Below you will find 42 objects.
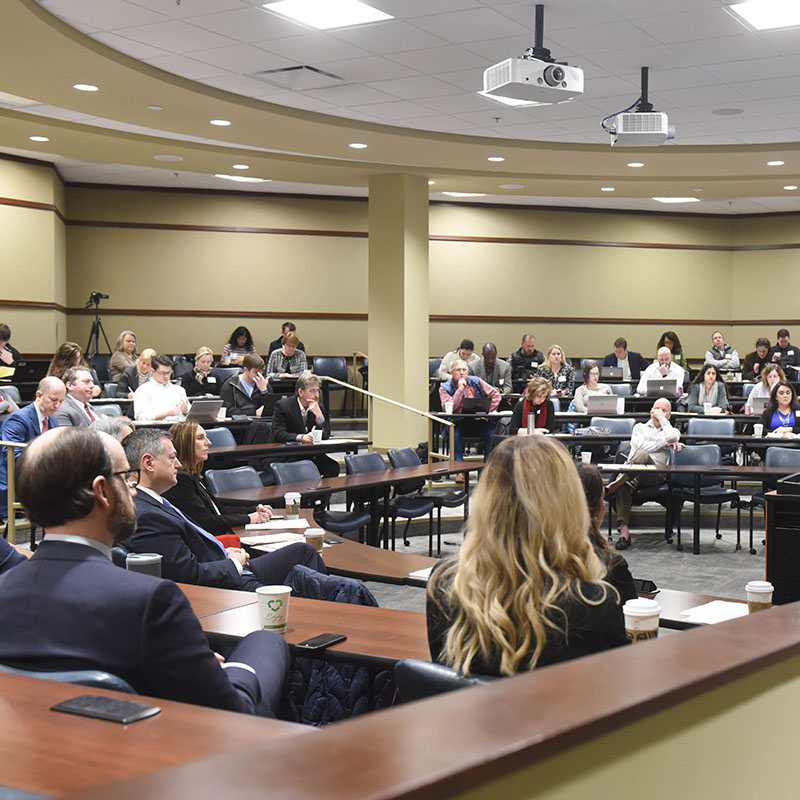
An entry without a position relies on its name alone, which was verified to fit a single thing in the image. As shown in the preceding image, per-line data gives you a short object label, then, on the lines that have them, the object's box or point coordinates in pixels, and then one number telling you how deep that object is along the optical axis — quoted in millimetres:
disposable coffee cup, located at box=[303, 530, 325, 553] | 4449
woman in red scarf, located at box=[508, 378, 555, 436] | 9477
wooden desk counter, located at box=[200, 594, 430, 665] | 2668
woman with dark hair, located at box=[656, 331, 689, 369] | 11898
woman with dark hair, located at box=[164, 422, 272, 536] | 4570
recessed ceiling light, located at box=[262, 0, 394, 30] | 6051
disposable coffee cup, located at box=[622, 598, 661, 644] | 2670
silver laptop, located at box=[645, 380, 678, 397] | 11055
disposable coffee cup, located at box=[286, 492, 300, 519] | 5172
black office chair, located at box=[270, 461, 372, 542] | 6773
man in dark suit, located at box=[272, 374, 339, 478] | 8212
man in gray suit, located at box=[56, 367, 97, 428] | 6633
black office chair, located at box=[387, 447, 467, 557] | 7787
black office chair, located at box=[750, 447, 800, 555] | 7879
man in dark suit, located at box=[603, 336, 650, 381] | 13438
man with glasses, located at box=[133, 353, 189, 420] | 8852
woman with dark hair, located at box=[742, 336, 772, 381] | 13227
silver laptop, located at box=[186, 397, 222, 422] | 8648
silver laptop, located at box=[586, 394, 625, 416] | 10062
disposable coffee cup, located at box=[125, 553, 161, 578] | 3117
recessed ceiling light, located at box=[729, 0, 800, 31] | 5988
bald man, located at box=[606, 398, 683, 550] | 8359
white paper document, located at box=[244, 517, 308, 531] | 4852
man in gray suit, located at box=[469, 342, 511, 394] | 12492
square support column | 11148
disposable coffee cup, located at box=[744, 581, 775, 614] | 3051
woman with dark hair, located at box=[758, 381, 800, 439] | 9102
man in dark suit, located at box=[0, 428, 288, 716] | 1979
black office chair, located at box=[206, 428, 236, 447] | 8016
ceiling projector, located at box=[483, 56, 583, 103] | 6051
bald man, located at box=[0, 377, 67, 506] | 6383
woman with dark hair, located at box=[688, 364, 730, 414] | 11125
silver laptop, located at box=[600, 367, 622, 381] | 12945
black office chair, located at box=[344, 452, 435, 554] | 7438
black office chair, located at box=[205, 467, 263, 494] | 6137
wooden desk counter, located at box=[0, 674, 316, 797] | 1484
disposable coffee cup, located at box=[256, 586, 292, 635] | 2836
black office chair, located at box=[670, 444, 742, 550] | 8312
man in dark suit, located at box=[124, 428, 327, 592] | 3605
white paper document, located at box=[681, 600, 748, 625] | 3225
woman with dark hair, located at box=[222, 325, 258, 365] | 13336
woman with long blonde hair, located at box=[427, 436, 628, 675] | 2051
